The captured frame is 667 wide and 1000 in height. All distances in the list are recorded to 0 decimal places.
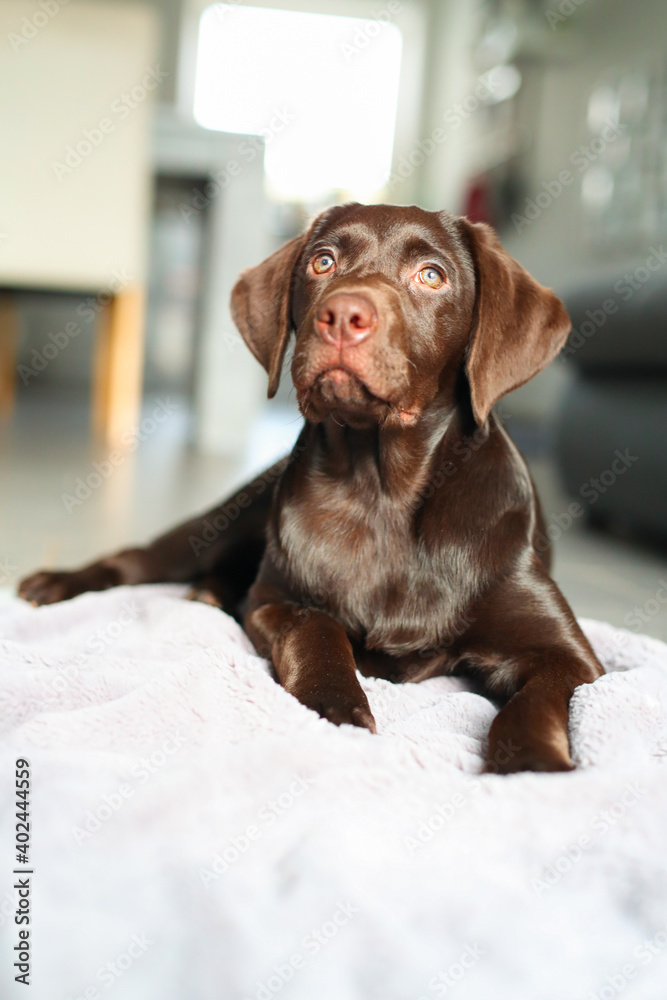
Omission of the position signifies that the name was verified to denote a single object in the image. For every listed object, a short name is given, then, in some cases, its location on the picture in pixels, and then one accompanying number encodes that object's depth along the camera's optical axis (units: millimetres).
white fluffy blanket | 902
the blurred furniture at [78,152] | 5477
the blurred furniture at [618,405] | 3100
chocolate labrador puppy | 1392
